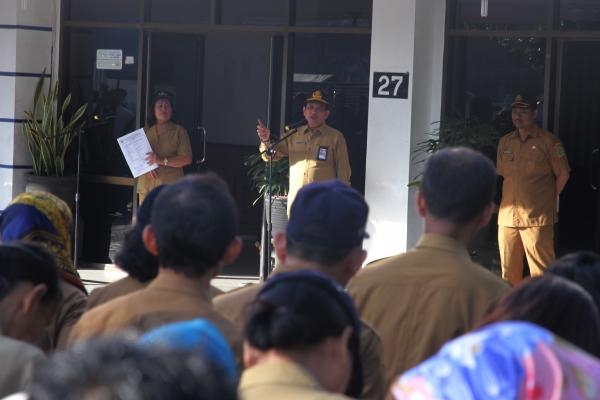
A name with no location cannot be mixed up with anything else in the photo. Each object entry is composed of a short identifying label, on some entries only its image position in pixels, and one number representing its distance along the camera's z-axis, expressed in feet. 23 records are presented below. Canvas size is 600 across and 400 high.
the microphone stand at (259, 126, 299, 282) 58.54
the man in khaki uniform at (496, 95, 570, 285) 55.06
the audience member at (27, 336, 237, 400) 7.59
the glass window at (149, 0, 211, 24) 64.13
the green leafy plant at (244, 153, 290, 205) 60.47
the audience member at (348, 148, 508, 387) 18.83
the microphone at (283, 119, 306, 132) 60.45
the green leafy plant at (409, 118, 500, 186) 55.92
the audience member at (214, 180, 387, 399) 18.16
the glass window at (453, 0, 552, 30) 57.83
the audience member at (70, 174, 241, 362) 16.51
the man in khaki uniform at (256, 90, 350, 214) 58.35
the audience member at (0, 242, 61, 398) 18.64
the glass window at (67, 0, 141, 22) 64.75
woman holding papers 61.22
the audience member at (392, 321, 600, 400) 8.98
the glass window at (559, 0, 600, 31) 56.83
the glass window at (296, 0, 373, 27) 60.98
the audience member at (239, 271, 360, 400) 12.27
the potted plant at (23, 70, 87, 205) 61.70
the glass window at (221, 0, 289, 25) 63.13
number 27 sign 56.63
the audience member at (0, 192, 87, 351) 23.14
